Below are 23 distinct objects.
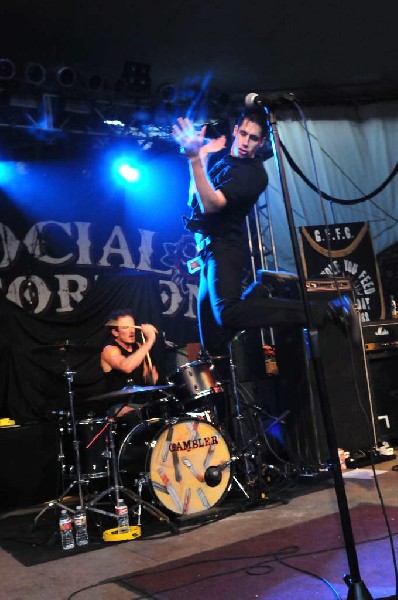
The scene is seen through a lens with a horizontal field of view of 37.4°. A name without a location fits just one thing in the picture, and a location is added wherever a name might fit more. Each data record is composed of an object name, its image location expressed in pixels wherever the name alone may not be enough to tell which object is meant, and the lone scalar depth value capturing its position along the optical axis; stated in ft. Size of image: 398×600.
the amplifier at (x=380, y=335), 19.89
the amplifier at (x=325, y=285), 17.19
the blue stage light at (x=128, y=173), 25.23
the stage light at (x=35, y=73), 20.15
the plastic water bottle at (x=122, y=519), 12.26
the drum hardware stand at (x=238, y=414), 14.97
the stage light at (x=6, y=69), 19.83
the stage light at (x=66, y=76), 20.68
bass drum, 13.17
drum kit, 13.23
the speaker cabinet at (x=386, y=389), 19.67
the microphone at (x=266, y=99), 7.43
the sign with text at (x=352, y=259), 24.43
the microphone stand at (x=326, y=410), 6.41
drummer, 18.02
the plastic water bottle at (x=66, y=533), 12.01
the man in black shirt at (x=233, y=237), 10.77
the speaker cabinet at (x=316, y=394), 16.43
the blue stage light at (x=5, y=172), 22.76
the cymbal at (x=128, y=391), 13.20
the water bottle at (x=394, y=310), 21.47
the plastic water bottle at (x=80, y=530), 12.25
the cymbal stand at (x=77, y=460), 13.45
